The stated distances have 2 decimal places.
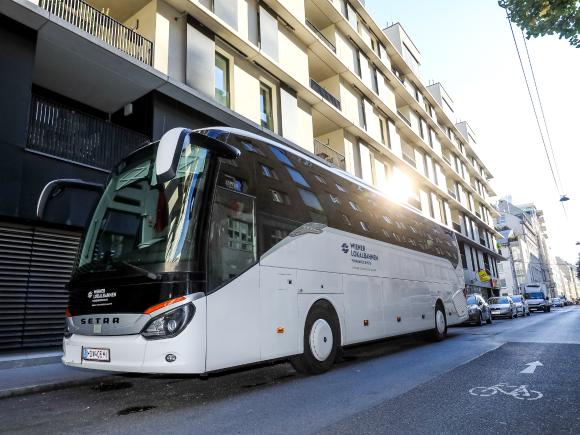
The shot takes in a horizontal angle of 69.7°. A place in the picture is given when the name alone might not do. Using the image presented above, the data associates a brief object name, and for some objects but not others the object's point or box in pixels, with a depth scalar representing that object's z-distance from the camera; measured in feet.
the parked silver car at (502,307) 86.18
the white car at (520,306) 101.81
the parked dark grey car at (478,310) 61.72
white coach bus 14.93
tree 22.22
